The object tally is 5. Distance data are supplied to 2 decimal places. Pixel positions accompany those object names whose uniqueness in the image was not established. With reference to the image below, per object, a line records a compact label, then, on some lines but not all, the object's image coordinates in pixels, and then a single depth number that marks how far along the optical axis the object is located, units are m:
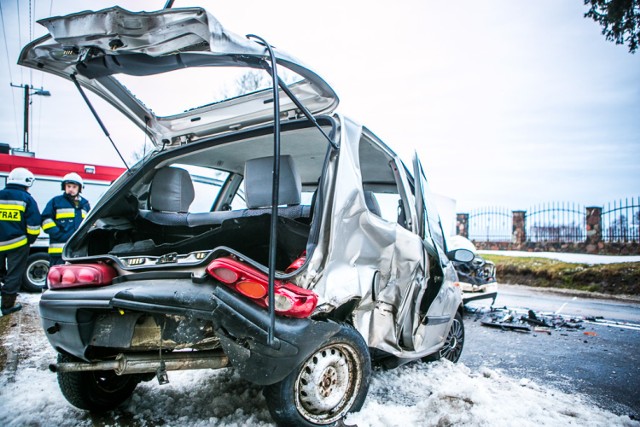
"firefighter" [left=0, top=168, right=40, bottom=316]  5.92
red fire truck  8.09
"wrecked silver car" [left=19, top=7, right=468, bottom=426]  1.99
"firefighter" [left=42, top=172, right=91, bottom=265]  6.53
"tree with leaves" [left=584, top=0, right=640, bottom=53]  10.97
